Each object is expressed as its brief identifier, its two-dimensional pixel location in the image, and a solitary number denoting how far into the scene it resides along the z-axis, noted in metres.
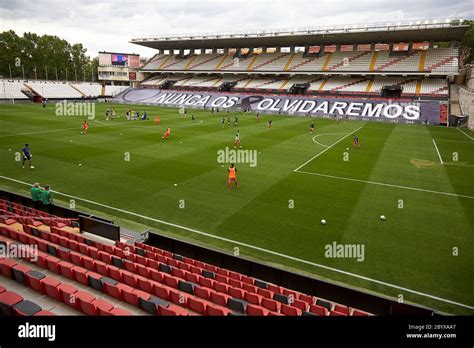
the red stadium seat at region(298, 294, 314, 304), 8.85
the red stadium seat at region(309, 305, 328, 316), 7.89
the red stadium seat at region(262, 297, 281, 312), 8.01
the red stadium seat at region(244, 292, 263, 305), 8.25
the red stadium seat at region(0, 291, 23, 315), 6.56
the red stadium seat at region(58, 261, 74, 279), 8.99
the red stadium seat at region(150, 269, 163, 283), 9.22
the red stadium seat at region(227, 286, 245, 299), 8.59
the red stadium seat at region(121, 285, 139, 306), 7.84
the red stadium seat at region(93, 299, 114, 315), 6.96
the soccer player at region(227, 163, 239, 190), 18.45
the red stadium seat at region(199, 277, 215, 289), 9.08
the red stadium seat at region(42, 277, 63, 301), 7.82
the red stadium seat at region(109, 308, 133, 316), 6.89
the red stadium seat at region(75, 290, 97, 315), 7.17
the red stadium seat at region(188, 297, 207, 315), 7.65
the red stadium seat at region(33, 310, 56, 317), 6.59
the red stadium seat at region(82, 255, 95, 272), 9.52
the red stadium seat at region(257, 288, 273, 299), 8.79
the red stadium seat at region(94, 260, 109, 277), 9.31
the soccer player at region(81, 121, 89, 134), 33.88
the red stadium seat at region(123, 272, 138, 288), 8.76
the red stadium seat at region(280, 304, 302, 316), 7.68
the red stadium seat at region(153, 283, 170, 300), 8.28
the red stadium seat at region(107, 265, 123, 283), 9.12
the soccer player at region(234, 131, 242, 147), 29.00
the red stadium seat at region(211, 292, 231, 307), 8.19
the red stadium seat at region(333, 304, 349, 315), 8.09
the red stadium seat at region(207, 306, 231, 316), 7.34
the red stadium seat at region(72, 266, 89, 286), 8.77
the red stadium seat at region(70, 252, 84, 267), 9.75
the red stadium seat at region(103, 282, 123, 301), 8.12
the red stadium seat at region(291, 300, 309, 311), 8.22
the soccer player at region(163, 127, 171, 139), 31.92
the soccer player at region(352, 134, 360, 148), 30.95
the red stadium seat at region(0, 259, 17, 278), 8.66
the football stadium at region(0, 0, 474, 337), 8.59
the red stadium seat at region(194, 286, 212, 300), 8.45
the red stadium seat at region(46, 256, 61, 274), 9.23
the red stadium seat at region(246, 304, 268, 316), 7.55
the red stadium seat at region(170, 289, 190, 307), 8.03
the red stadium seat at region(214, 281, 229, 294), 8.86
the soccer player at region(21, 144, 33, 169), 20.84
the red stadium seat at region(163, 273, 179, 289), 9.04
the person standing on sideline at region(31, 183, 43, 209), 14.05
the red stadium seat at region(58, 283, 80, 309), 7.52
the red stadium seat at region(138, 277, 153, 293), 8.48
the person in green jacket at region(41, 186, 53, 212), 13.79
